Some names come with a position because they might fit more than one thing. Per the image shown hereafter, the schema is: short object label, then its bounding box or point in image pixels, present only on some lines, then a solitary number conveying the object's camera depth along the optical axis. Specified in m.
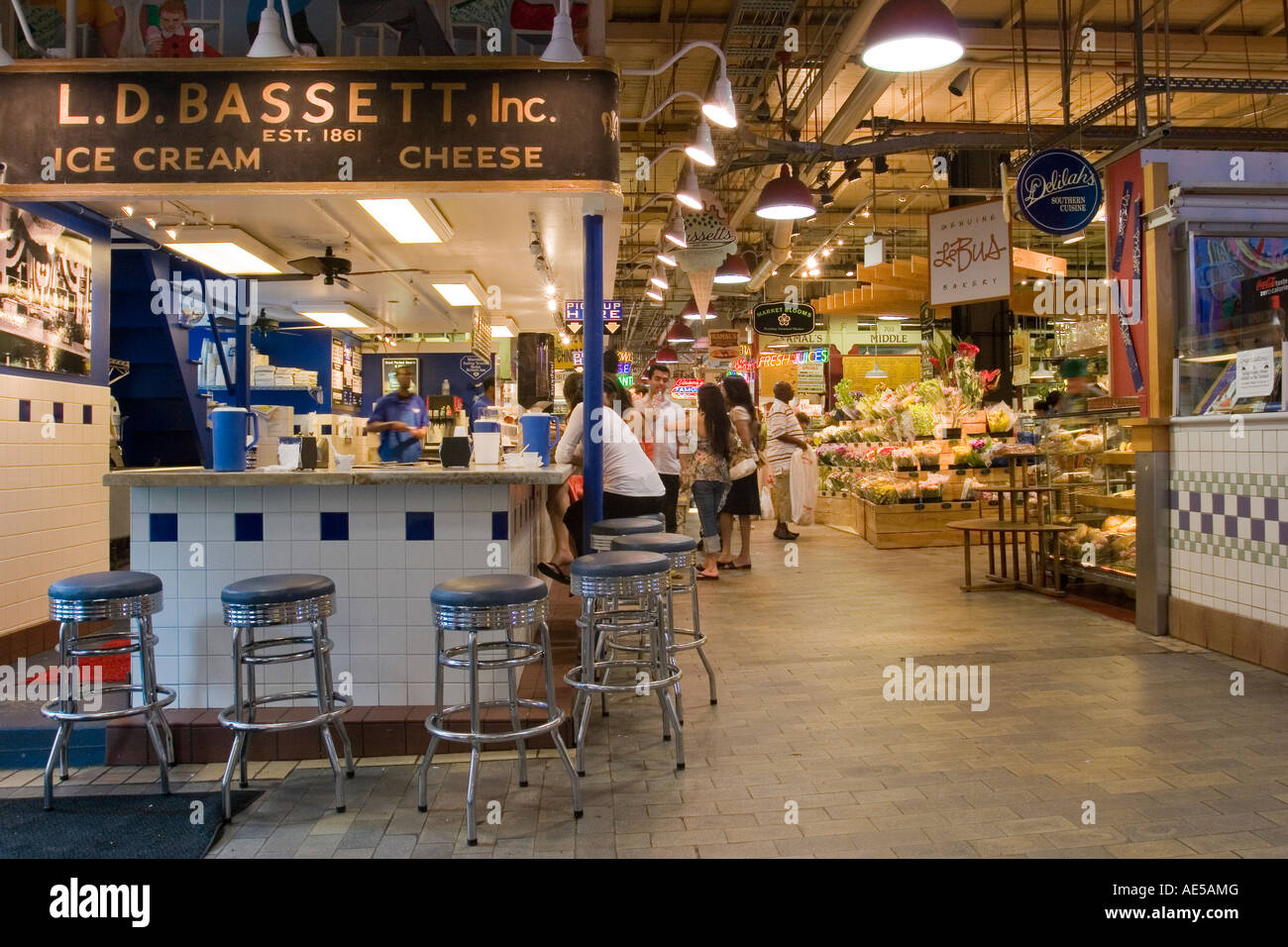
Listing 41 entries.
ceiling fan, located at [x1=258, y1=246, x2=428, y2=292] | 6.65
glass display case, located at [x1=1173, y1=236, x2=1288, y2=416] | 4.80
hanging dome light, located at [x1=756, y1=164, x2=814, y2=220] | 8.05
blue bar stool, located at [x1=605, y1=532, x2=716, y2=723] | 4.30
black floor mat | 2.94
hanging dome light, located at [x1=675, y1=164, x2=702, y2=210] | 7.71
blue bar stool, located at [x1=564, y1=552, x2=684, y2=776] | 3.48
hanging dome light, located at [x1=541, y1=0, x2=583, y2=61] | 4.16
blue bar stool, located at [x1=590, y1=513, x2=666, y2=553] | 4.56
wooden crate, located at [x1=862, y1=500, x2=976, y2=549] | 9.86
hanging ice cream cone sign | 9.20
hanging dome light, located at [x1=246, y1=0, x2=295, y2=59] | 4.12
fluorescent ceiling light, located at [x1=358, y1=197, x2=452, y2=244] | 5.28
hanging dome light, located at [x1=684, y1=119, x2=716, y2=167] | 5.44
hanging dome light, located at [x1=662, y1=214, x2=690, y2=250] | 9.16
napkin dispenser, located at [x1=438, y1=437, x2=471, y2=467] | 4.36
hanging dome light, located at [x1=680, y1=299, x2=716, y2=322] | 15.39
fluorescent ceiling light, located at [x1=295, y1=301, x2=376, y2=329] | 10.15
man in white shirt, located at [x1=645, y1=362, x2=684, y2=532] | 7.64
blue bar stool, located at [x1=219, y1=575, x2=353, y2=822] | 3.23
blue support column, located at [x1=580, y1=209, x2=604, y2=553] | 4.61
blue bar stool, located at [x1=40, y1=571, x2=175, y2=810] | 3.34
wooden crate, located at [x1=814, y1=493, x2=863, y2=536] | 11.25
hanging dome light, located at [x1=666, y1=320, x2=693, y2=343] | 22.60
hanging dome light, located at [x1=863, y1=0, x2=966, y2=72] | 4.70
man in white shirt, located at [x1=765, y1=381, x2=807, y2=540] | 9.98
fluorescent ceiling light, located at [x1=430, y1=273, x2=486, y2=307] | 8.27
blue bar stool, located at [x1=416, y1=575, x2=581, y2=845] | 3.07
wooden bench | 6.82
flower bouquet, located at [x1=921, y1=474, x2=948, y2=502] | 9.97
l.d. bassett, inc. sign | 4.12
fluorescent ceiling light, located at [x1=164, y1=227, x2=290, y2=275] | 5.82
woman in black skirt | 8.53
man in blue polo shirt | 7.56
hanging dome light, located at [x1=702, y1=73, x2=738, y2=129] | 4.89
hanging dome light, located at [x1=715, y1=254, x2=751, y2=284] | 11.23
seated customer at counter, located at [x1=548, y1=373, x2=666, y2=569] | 5.64
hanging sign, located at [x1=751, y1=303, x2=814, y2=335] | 14.39
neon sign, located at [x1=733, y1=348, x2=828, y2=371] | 17.94
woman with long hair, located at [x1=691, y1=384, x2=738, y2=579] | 7.74
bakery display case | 6.36
